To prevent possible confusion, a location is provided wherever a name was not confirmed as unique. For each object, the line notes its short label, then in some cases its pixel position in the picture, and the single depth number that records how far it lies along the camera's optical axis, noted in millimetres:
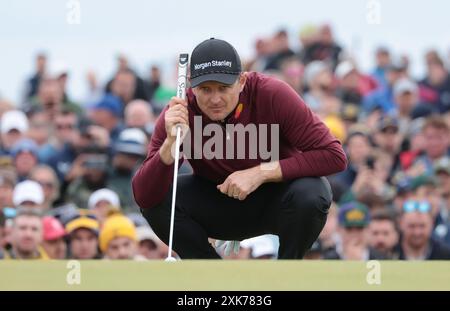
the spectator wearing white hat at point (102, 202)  12544
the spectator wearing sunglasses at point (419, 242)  11461
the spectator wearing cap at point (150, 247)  11375
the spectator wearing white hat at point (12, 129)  15586
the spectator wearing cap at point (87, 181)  13492
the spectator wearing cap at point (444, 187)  12945
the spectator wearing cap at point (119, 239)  10820
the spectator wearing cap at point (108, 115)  16047
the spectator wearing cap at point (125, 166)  13570
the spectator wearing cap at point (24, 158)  14289
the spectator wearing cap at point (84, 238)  11031
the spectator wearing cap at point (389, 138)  15258
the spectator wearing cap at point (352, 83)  18000
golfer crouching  7629
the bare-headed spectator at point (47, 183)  13594
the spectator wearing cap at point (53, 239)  11117
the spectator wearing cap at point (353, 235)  11195
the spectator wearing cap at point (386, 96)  17484
